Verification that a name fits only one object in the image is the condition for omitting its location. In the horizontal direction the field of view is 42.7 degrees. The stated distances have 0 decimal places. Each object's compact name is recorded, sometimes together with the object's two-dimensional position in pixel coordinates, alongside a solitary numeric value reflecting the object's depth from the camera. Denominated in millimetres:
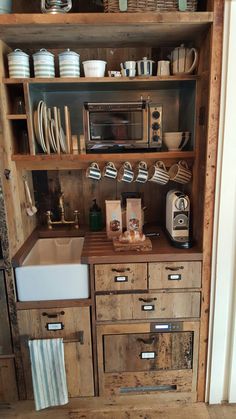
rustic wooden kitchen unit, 1584
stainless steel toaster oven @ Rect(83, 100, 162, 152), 1684
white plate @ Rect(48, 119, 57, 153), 1714
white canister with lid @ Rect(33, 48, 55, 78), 1609
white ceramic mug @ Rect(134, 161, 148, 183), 1795
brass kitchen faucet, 2079
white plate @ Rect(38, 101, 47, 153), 1685
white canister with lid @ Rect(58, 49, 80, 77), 1610
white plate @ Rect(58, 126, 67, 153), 1734
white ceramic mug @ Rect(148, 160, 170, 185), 1796
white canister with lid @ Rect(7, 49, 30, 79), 1584
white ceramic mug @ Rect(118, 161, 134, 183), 1786
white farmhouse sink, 1660
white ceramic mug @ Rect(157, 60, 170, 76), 1680
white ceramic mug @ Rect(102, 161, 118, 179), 1783
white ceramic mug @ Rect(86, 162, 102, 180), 1771
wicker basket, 1457
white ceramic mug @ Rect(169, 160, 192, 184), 1793
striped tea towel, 1697
